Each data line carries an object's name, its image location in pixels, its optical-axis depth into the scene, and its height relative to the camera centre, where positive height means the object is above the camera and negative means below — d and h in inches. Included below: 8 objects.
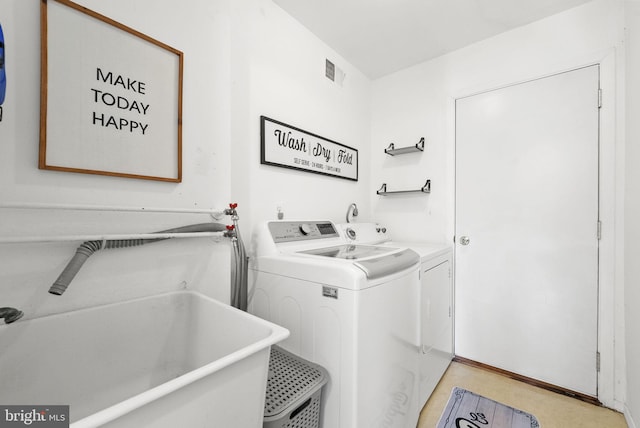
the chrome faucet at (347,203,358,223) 92.1 +0.7
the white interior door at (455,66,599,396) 67.4 -3.8
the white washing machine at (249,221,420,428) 39.1 -17.6
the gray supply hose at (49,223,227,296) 30.4 -5.0
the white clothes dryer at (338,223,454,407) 61.3 -23.1
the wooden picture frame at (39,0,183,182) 33.7 +16.8
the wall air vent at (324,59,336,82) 86.0 +48.3
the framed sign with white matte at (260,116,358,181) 66.7 +18.6
